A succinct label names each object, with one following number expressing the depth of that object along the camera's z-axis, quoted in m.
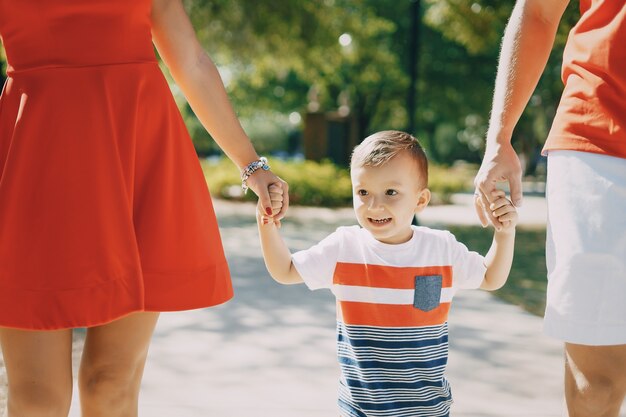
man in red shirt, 1.94
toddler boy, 2.38
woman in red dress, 2.01
